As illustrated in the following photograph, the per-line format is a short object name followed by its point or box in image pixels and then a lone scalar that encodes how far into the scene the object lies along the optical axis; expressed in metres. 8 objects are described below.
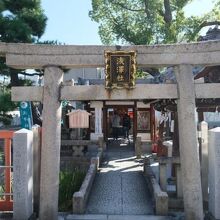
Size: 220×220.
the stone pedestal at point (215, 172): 4.55
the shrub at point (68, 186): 5.70
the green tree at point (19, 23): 10.03
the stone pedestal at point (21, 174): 4.50
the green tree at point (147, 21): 14.27
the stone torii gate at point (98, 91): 4.67
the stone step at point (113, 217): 5.04
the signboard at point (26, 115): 9.43
